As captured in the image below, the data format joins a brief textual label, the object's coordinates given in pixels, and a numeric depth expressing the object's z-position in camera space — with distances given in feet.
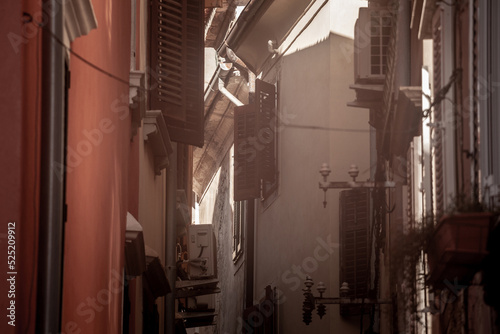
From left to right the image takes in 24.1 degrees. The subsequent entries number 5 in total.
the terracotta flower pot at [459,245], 22.52
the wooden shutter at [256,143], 77.66
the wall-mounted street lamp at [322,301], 54.29
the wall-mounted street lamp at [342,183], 54.39
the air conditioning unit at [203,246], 81.10
